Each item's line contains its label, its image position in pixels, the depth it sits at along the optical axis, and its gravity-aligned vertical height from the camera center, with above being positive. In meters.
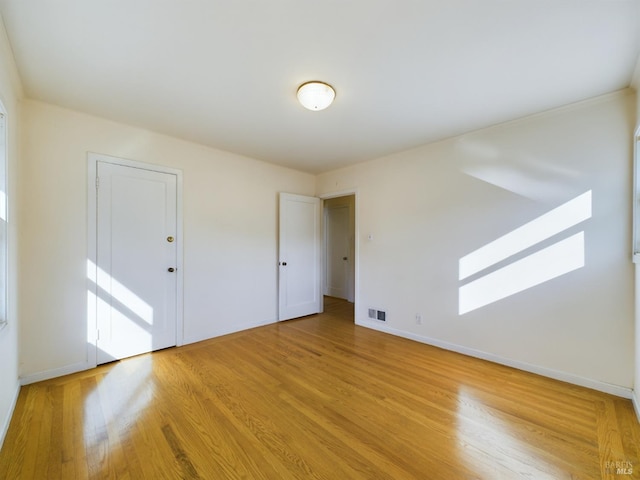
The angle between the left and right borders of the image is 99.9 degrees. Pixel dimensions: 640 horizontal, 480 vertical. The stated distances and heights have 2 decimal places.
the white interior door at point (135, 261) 2.76 -0.25
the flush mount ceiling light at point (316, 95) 2.11 +1.16
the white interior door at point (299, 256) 4.35 -0.31
